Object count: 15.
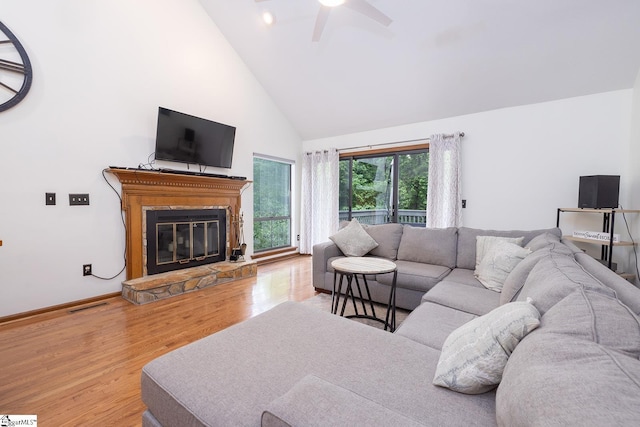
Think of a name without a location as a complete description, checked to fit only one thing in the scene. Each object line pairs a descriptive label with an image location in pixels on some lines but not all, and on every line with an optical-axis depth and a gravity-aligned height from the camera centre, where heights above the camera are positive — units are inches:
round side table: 87.9 -21.6
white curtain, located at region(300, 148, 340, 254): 209.5 +3.9
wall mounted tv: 131.6 +31.5
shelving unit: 105.6 -11.5
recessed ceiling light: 132.6 +88.8
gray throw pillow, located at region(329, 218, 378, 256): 132.3 -18.7
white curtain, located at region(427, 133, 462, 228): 158.7 +12.0
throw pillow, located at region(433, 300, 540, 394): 34.4 -19.0
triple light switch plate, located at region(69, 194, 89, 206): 109.4 -0.1
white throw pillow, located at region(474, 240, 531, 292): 87.0 -18.9
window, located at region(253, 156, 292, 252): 195.2 -1.6
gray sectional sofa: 22.7 -22.4
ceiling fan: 91.8 +69.3
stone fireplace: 122.9 -16.4
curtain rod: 161.6 +40.3
